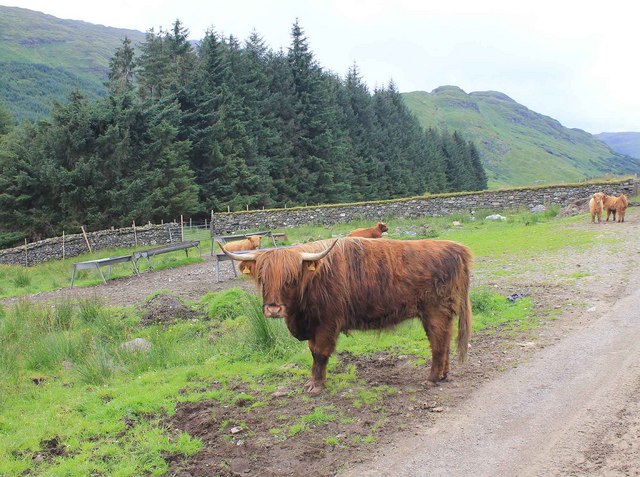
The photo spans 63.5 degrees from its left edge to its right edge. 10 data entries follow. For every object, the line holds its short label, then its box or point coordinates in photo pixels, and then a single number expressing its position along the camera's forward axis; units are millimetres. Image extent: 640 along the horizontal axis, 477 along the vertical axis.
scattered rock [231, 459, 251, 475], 4328
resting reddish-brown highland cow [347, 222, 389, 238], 16000
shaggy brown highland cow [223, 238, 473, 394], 5785
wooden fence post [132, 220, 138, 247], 27812
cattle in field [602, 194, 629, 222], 19969
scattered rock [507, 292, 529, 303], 9227
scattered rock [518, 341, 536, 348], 6784
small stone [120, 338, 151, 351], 8031
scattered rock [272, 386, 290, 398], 5938
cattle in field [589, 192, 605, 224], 20500
